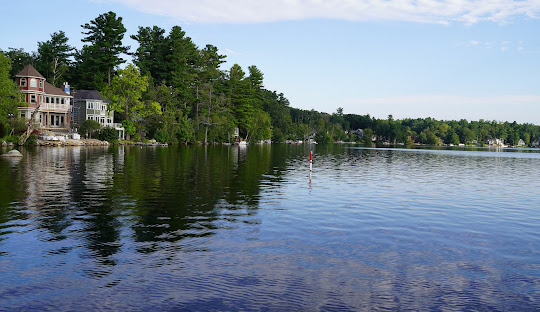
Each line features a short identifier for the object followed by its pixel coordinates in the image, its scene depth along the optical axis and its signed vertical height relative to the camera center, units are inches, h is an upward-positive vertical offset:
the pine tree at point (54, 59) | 4261.8 +813.4
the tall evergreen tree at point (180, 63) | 4269.2 +771.3
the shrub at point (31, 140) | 2728.8 -26.4
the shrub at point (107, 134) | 3411.9 +24.6
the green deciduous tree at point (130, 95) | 3563.0 +362.5
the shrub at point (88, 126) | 3294.8 +83.1
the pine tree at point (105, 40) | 4094.5 +953.7
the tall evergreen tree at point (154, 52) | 4284.0 +884.8
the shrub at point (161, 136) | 3804.1 +18.1
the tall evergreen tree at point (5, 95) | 2629.7 +256.7
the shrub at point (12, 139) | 2591.0 -21.1
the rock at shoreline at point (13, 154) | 1796.3 -78.1
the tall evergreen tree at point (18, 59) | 4269.2 +790.2
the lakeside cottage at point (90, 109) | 3575.3 +236.5
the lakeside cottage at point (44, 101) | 3085.6 +272.9
